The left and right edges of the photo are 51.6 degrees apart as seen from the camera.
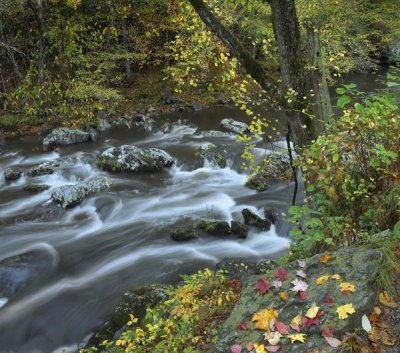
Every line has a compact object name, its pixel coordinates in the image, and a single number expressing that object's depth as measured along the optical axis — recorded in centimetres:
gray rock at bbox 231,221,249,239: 992
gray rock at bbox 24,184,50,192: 1340
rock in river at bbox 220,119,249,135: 1877
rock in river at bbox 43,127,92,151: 1809
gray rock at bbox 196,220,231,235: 988
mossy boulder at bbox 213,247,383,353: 316
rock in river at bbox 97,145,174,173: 1451
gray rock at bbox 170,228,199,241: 972
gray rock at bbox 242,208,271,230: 1034
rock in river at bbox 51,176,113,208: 1208
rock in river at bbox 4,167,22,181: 1459
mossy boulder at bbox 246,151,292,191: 1260
